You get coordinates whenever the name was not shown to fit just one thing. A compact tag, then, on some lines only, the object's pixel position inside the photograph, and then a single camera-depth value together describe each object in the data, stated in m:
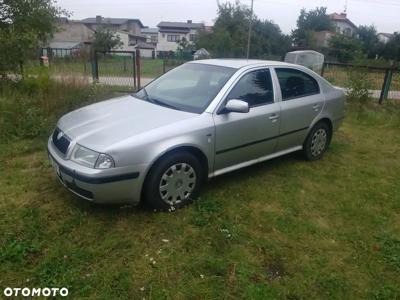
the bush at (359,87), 9.53
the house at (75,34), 55.34
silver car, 3.23
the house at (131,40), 65.16
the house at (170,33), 76.47
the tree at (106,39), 39.26
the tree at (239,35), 40.62
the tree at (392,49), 41.50
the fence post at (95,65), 10.77
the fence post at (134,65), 11.05
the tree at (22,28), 7.31
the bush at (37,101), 5.88
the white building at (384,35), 64.66
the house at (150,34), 82.50
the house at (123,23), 73.85
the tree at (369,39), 44.37
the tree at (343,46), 41.31
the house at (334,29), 50.03
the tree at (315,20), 59.38
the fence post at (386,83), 10.19
